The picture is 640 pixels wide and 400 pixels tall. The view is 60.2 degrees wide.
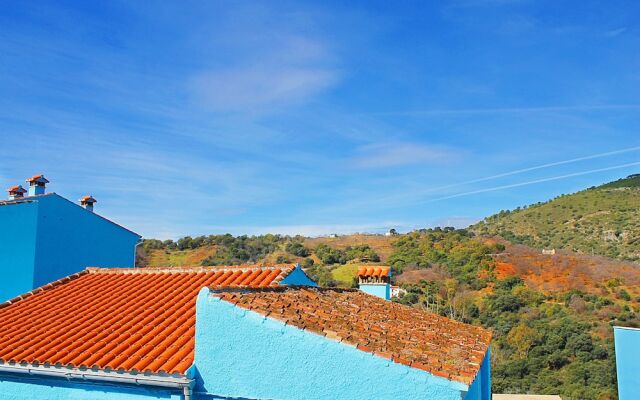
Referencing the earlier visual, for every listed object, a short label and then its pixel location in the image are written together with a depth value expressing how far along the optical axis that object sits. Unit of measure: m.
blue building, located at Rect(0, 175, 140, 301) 13.83
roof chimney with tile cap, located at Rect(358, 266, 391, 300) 14.89
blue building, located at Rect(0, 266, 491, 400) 6.06
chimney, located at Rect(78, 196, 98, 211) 16.27
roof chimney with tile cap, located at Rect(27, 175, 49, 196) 15.10
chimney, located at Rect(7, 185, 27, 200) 15.17
